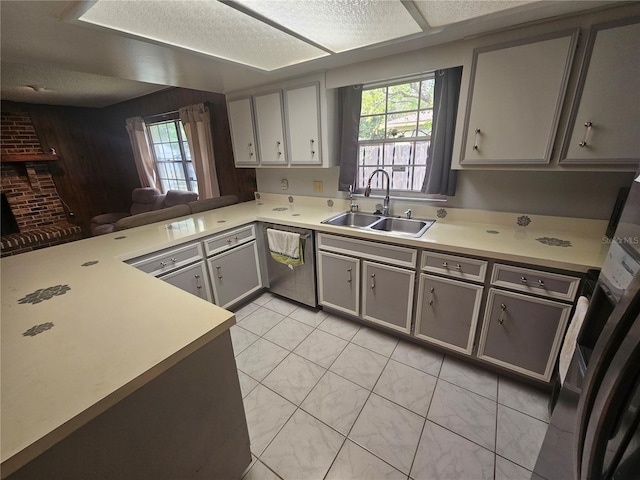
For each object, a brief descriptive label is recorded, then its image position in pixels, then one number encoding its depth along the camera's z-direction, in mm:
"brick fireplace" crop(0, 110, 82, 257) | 3770
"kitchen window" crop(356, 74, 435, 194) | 2099
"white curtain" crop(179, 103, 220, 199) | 3463
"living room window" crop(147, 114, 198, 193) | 4137
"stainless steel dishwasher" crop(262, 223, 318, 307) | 2266
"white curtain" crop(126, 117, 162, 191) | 4441
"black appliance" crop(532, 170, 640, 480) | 543
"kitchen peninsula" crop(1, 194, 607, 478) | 678
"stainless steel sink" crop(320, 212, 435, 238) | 2139
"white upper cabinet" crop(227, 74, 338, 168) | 2250
